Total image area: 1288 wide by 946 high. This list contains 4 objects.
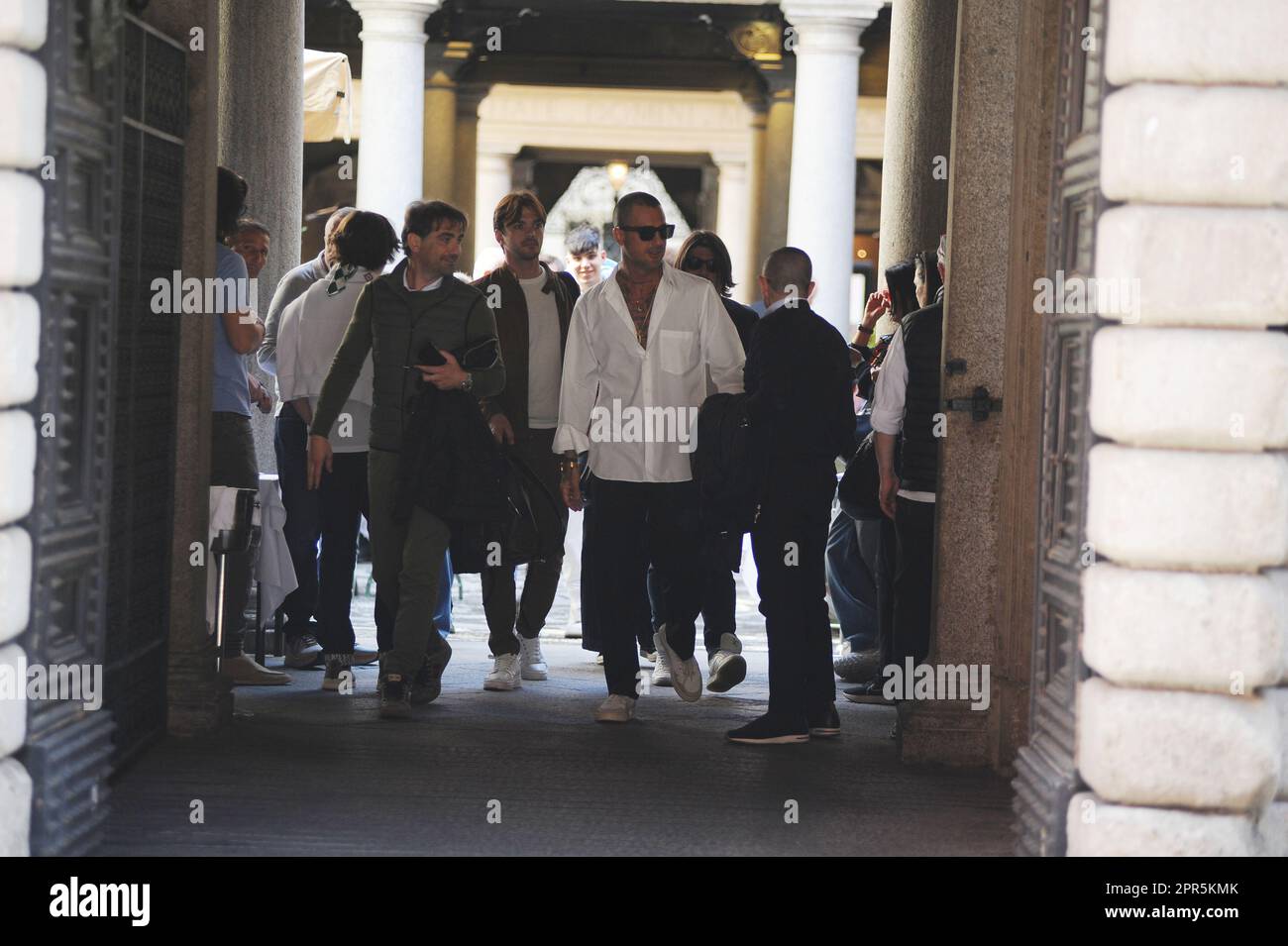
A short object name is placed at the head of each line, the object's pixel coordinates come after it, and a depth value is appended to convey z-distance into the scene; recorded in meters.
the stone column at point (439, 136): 21.45
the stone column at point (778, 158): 21.39
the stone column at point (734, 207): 25.36
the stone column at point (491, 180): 25.59
